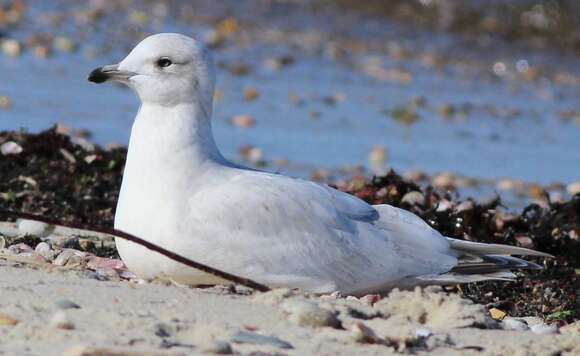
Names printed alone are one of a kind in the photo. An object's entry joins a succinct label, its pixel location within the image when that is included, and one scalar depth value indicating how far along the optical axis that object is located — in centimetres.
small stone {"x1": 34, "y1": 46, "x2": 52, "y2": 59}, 2691
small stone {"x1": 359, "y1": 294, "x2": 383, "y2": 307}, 991
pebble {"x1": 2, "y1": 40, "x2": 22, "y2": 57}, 2694
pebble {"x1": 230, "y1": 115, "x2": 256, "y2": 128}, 2230
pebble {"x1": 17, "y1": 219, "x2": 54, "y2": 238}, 1241
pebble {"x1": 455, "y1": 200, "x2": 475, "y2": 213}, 1437
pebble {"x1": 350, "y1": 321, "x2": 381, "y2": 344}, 809
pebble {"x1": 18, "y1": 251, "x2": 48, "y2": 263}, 991
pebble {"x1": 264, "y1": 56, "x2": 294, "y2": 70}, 2823
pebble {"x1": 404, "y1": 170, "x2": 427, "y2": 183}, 1903
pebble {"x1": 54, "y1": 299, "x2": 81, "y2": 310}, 812
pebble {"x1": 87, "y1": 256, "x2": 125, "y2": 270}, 1070
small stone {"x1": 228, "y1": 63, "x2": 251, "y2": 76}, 2723
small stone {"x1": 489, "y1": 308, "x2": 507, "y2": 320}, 1095
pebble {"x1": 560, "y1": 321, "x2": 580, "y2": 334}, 988
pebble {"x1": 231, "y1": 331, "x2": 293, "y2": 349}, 775
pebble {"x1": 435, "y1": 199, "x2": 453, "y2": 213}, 1423
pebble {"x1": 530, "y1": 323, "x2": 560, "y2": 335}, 956
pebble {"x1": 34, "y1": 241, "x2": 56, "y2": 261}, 1073
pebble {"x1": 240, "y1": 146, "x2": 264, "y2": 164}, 1985
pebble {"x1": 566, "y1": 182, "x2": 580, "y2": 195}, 1856
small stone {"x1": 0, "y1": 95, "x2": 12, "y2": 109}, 2136
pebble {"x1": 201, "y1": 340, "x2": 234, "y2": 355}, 748
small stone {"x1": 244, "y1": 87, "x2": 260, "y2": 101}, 2441
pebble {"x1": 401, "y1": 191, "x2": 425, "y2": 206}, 1459
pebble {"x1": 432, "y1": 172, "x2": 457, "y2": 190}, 1834
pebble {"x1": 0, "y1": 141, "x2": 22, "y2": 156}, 1540
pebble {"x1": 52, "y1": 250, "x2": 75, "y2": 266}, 1027
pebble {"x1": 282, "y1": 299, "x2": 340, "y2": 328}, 833
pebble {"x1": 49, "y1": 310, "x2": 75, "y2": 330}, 764
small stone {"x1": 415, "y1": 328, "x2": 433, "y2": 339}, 836
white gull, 969
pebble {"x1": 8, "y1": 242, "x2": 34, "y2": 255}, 1064
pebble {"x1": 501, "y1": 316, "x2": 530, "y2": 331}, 945
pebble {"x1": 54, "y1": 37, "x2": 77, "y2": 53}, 2814
